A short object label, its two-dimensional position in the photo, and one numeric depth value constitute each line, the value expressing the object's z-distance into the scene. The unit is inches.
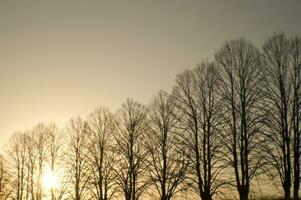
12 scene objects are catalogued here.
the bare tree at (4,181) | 2187.5
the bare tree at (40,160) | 1999.1
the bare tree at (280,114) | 1092.5
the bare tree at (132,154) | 1599.4
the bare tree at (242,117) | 1143.6
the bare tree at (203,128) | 1269.7
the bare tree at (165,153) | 1428.4
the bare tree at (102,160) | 1691.7
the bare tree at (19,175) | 2082.9
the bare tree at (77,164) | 1777.8
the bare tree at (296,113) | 1081.4
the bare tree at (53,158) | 1901.1
